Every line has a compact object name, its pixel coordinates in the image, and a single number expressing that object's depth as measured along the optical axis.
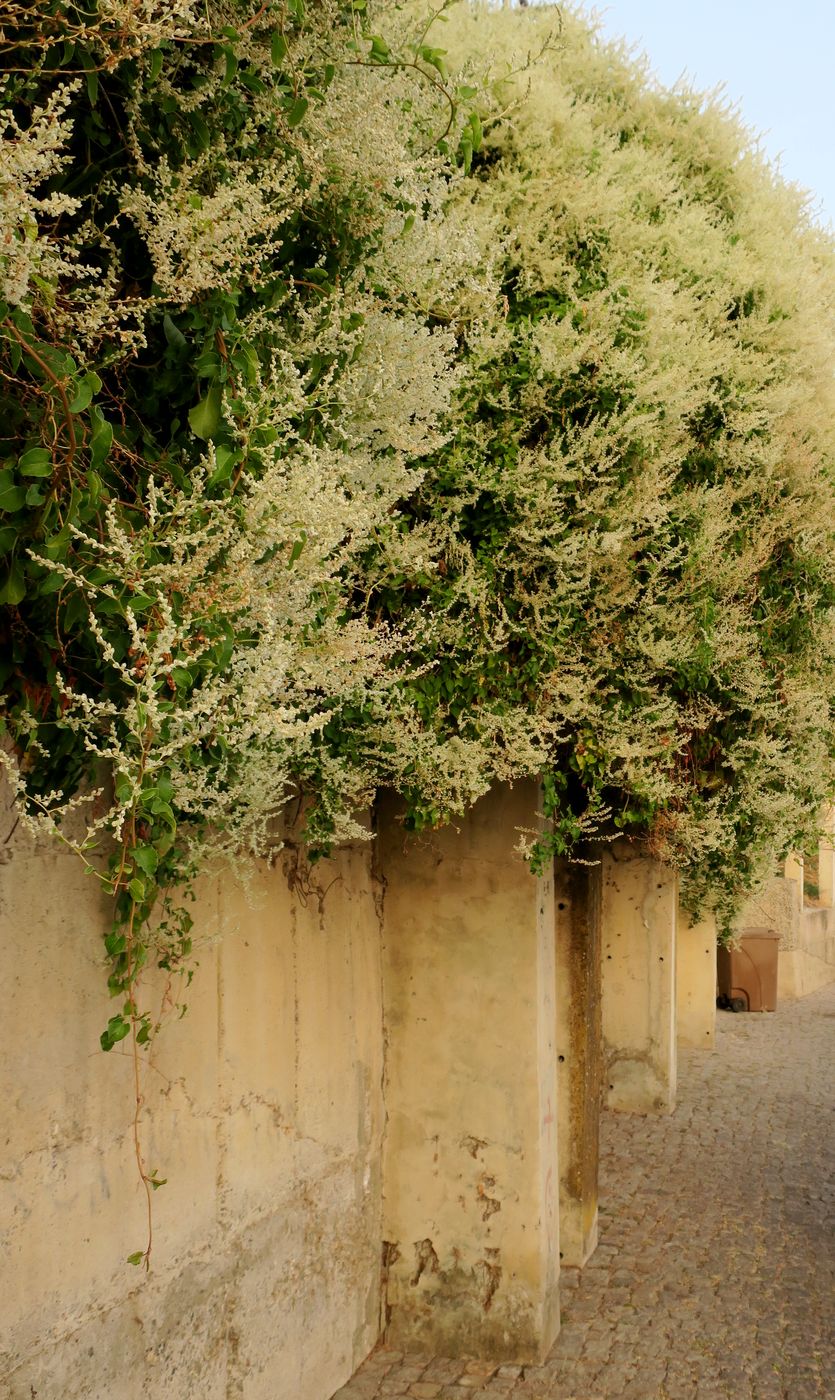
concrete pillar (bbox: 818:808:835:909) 22.14
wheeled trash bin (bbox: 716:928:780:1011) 17.02
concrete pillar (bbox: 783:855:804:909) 18.91
